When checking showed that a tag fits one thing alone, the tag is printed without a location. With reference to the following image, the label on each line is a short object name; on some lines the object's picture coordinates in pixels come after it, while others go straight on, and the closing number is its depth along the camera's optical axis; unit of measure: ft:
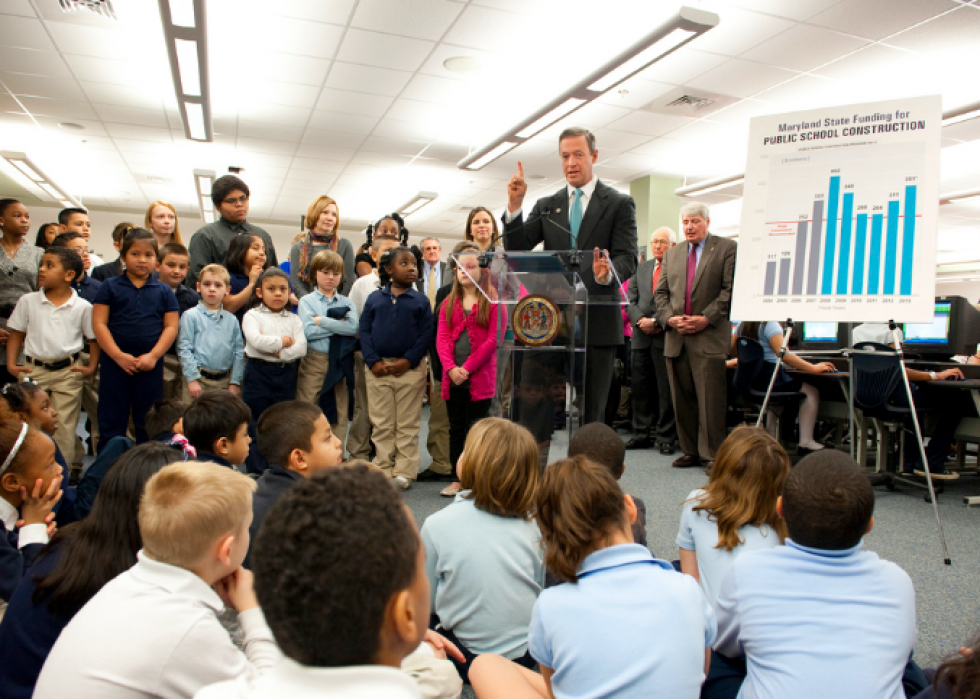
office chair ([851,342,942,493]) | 12.09
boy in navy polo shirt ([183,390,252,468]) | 6.63
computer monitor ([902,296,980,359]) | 14.35
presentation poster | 7.90
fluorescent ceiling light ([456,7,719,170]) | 13.14
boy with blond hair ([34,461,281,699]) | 2.85
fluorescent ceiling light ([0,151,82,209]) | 27.37
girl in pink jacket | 10.93
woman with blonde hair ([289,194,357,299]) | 12.84
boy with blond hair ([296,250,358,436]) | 11.57
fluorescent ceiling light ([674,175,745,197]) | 26.02
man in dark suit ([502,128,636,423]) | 8.57
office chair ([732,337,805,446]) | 14.21
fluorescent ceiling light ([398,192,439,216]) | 33.04
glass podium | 8.39
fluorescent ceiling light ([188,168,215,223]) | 28.91
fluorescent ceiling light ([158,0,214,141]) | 13.12
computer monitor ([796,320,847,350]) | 17.82
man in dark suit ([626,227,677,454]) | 15.81
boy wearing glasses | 11.70
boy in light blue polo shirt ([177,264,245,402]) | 10.50
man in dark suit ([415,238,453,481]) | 12.41
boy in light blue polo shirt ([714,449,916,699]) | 3.43
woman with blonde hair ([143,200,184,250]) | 12.53
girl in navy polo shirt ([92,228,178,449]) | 10.02
